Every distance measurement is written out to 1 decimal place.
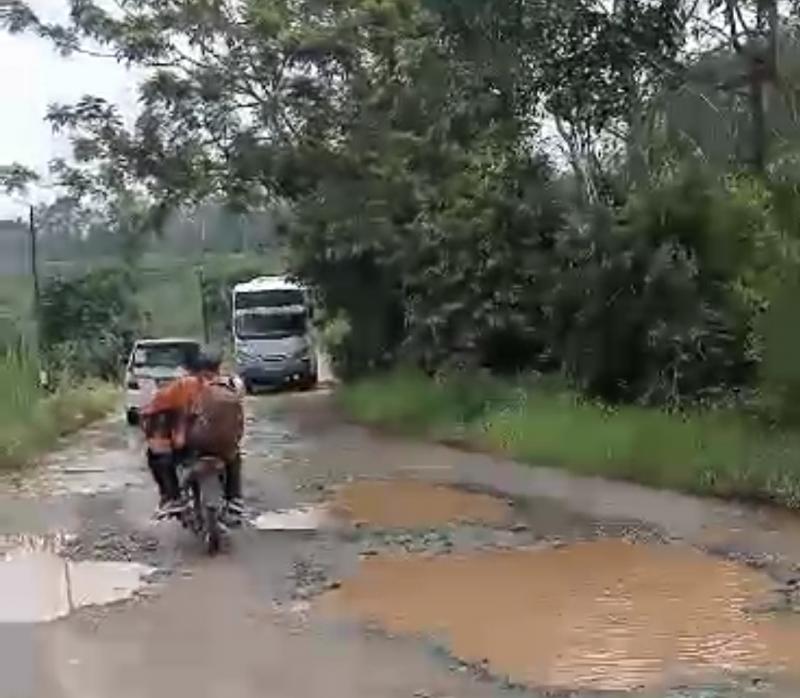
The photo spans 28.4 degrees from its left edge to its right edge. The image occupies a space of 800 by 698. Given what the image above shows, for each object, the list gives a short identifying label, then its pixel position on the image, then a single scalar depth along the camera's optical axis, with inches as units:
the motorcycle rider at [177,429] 509.0
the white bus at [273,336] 1656.0
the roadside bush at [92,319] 1625.2
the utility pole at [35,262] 1237.1
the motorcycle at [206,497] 495.5
